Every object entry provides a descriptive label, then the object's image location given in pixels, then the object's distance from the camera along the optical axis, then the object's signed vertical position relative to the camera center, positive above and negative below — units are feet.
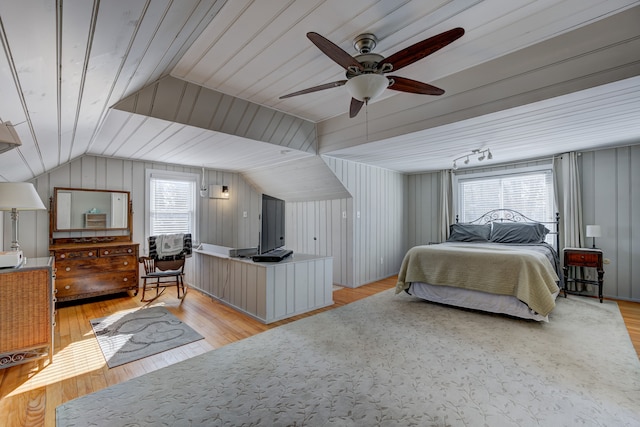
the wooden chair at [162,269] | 14.06 -2.54
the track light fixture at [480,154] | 14.32 +3.32
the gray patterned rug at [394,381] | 5.96 -4.06
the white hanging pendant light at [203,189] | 18.28 +1.84
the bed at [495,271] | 10.82 -2.27
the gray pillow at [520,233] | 15.22 -0.86
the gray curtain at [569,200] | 14.89 +0.86
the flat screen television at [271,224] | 11.36 -0.28
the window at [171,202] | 16.72 +0.95
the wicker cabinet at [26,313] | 7.55 -2.57
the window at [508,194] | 16.38 +1.43
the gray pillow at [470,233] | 16.63 -0.92
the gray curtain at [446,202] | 19.56 +1.03
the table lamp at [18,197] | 7.41 +0.59
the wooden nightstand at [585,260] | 13.34 -2.04
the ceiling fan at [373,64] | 5.46 +3.28
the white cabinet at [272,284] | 11.13 -2.83
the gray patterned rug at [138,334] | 8.72 -4.01
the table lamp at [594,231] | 13.45 -0.67
